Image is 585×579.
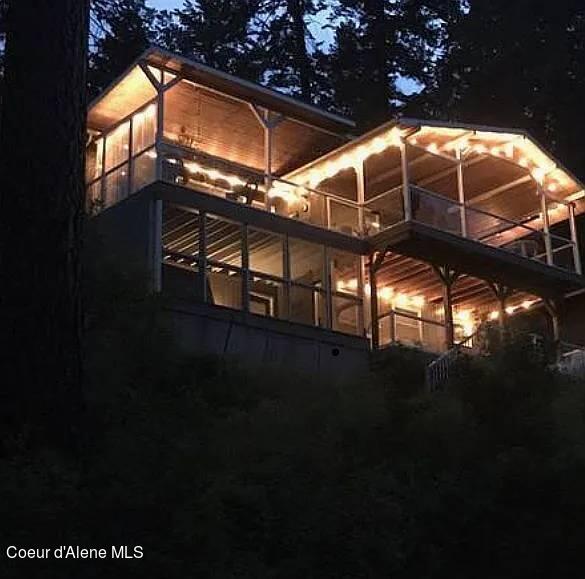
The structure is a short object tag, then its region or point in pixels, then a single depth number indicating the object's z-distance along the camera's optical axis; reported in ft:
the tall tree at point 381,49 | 109.91
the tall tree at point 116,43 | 96.79
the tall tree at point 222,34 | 112.88
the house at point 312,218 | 61.52
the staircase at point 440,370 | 49.52
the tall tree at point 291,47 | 114.93
